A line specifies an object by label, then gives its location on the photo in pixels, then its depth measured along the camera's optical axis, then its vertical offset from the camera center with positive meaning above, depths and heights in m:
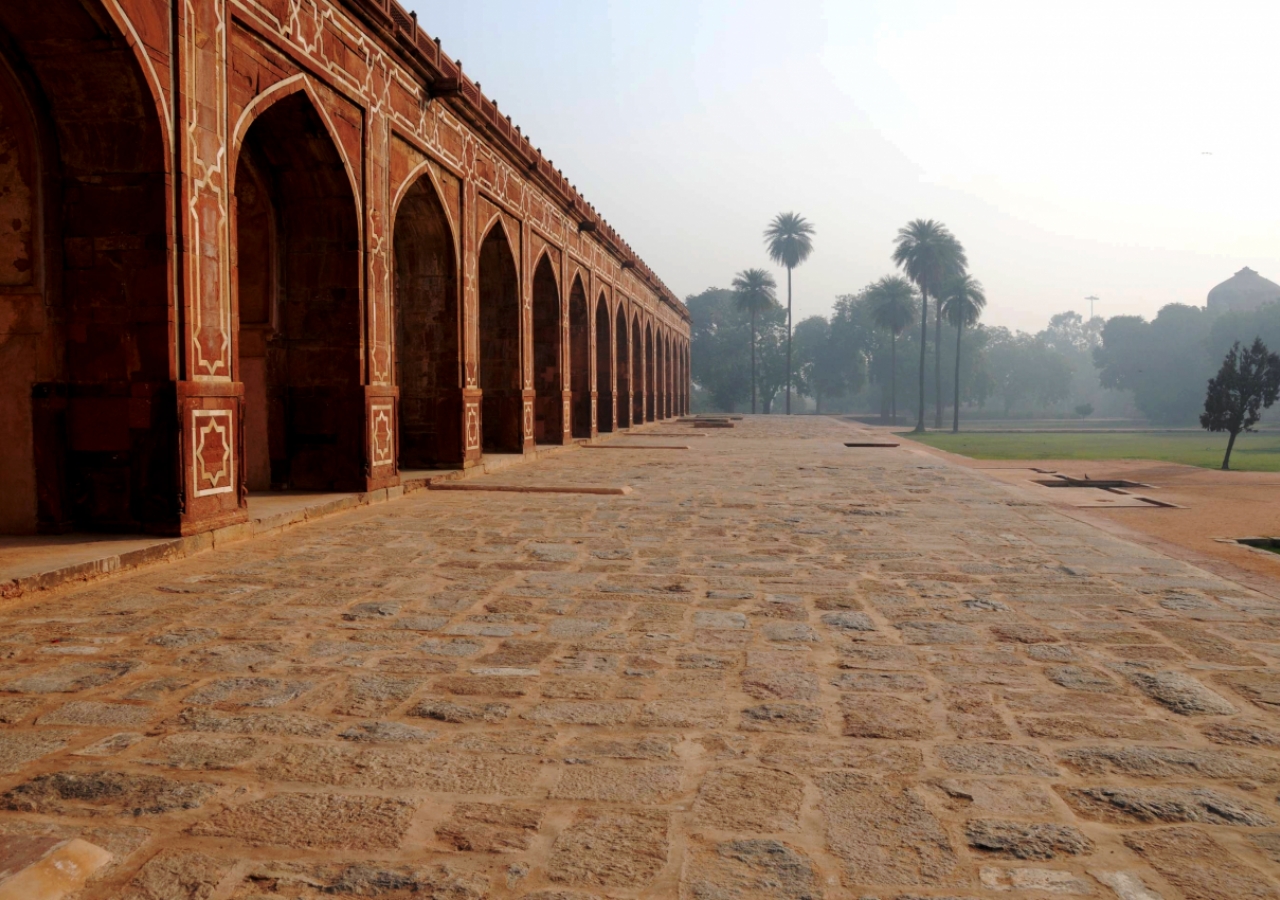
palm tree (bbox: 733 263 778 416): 70.75 +7.51
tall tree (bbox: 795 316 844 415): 76.94 +2.12
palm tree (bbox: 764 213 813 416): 75.62 +11.81
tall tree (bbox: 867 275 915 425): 68.69 +6.29
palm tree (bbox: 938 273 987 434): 64.25 +6.28
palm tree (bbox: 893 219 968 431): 62.41 +9.07
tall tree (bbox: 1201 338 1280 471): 28.52 +0.05
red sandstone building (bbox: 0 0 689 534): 6.51 +1.22
